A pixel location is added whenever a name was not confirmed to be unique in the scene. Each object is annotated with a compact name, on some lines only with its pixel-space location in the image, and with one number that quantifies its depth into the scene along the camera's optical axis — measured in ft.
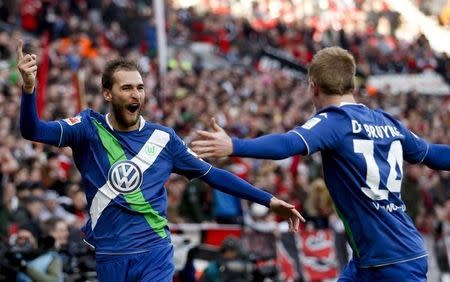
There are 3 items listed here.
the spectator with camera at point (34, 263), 68.13
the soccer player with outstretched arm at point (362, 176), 41.42
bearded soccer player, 46.47
